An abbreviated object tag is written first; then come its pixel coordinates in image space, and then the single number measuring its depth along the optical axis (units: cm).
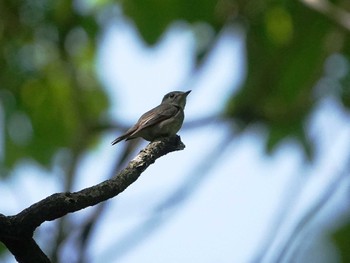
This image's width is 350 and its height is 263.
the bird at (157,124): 1031
